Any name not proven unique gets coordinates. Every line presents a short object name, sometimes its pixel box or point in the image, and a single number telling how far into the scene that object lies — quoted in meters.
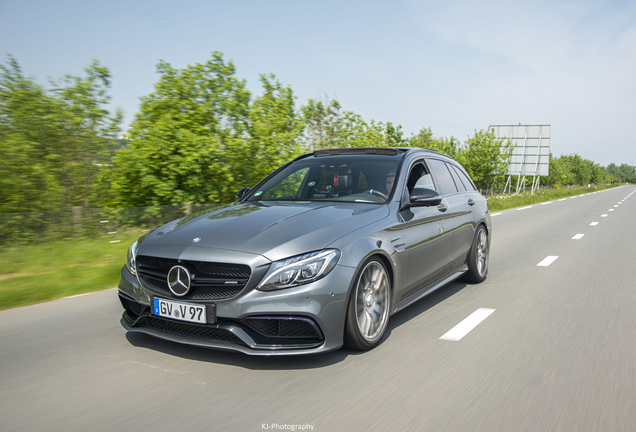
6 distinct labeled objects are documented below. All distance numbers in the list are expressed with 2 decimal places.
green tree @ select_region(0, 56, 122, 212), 8.13
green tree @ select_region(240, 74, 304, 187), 12.13
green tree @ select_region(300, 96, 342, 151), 14.48
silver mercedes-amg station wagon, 3.32
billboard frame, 41.09
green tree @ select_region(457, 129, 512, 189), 49.75
